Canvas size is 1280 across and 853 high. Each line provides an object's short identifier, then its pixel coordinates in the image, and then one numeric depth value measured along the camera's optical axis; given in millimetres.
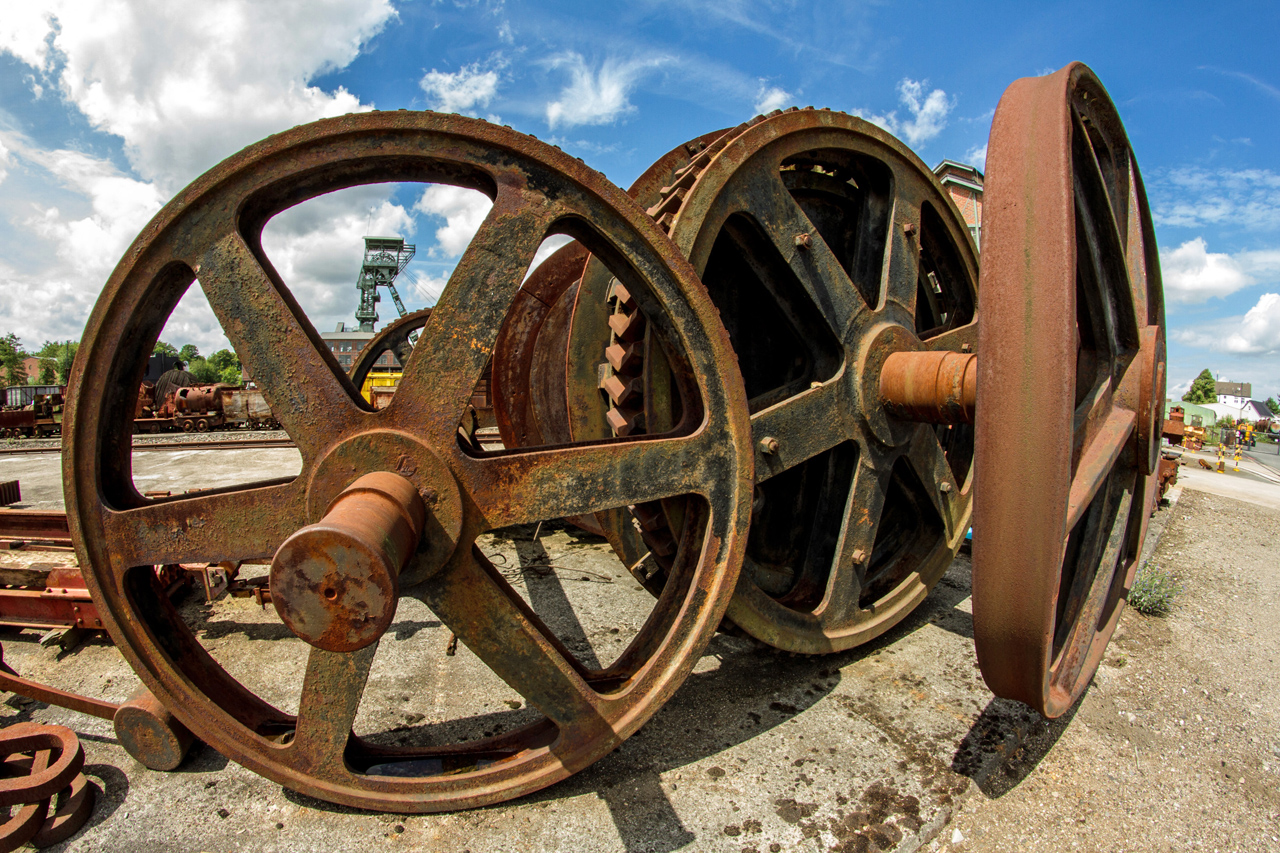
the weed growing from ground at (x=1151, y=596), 3545
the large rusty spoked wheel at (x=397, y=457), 1750
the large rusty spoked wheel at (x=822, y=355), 2391
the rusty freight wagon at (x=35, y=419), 18250
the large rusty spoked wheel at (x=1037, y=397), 1539
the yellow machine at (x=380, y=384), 13412
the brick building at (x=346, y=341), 78062
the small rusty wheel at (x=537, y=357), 3723
